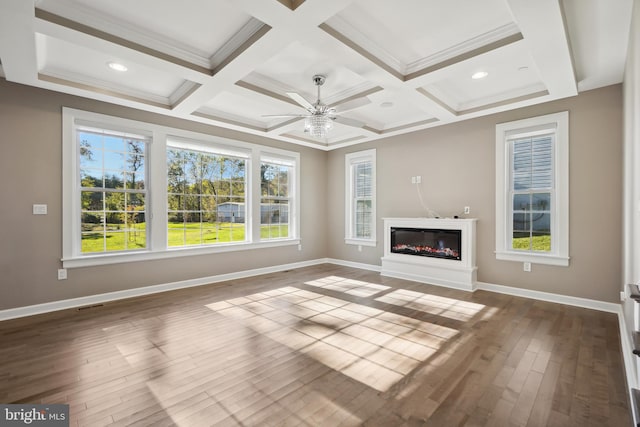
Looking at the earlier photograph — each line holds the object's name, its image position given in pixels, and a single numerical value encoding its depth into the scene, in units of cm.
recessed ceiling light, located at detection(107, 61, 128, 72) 322
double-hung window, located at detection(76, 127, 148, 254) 403
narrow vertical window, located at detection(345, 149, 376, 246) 628
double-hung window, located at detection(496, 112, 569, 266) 400
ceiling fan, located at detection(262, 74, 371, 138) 353
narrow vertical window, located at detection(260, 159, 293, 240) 605
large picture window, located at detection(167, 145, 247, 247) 483
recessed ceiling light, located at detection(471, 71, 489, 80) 349
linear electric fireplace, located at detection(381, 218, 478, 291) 472
